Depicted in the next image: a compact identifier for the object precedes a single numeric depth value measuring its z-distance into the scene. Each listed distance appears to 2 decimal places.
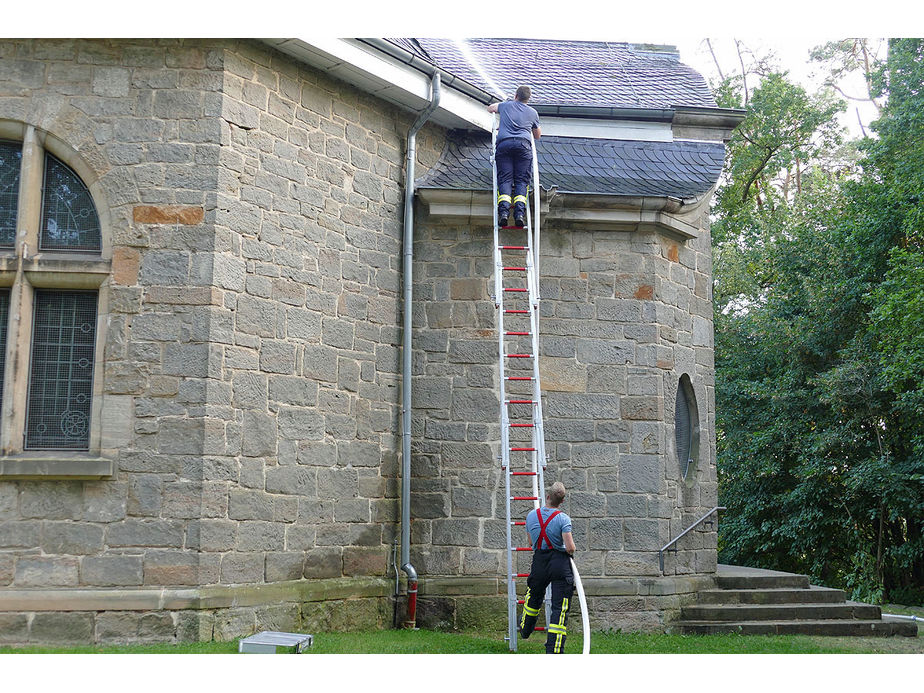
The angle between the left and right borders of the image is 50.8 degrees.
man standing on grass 7.04
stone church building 7.23
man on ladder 9.05
